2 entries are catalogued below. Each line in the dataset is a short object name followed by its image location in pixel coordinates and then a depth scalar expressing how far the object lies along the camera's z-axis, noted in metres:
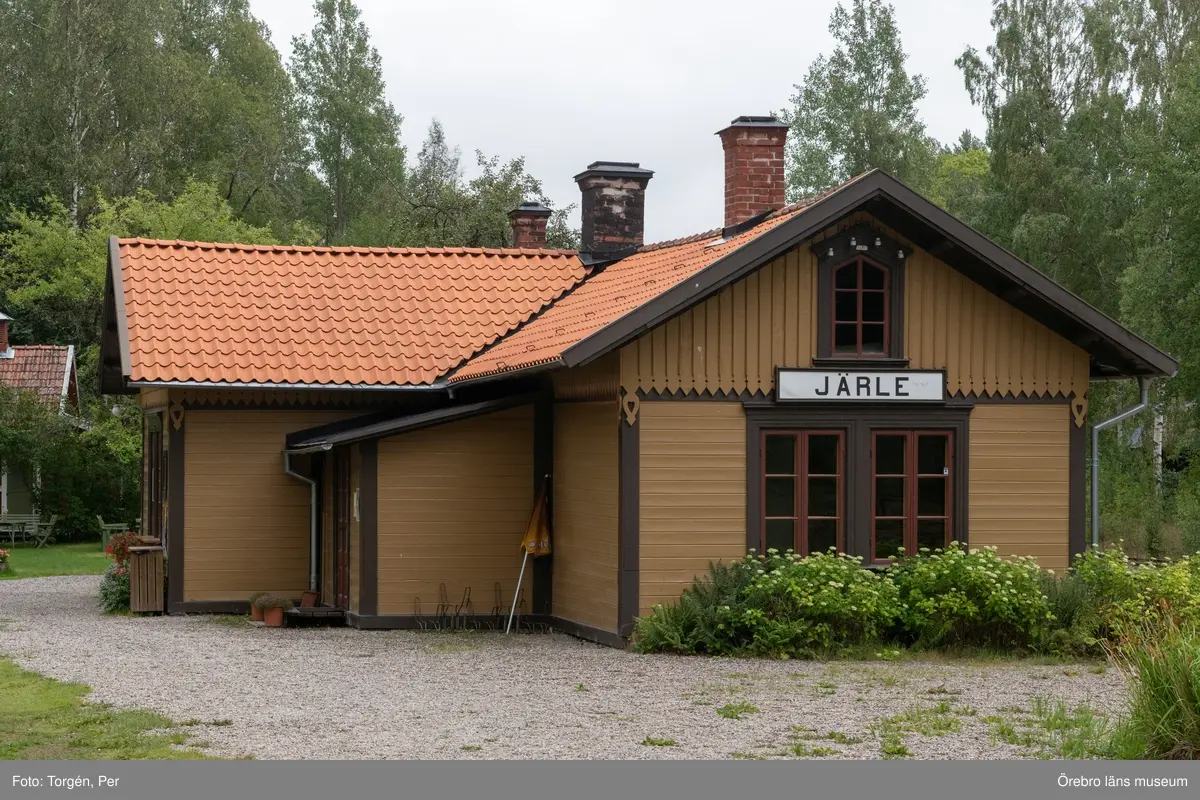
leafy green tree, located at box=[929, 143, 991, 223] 43.00
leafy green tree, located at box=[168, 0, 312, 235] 52.03
